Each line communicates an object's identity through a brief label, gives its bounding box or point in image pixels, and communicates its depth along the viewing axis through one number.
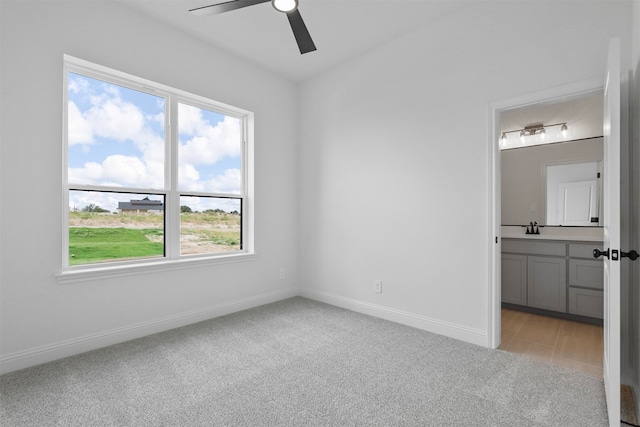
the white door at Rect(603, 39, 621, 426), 1.52
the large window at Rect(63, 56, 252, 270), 2.60
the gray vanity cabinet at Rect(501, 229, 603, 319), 3.14
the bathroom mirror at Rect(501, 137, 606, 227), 3.68
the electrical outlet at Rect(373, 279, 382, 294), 3.32
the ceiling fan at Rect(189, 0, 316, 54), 1.92
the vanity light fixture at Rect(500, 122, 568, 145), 3.90
